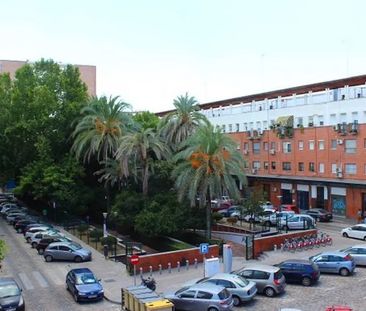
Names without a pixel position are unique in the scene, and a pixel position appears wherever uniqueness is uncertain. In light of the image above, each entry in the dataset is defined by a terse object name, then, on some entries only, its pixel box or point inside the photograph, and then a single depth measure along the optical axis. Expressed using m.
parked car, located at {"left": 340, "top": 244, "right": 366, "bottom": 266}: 33.38
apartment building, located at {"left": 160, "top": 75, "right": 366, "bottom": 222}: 57.73
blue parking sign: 28.86
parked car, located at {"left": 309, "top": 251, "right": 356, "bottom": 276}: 30.94
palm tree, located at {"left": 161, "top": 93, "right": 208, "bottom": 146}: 47.97
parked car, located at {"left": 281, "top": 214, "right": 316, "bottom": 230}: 47.62
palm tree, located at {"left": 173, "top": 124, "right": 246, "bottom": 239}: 38.66
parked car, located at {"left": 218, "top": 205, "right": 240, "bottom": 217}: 56.31
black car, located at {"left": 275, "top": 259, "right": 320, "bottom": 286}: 28.61
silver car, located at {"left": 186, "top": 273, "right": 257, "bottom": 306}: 25.06
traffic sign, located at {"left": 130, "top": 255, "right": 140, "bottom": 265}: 29.09
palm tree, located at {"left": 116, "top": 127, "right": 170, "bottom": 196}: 44.44
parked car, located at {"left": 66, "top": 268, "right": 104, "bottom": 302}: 26.56
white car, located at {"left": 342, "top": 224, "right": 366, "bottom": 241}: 43.75
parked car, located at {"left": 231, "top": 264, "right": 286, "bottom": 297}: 26.62
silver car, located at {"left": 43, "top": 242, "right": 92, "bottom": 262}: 36.78
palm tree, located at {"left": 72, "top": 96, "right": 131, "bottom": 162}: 50.47
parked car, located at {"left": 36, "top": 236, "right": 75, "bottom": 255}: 40.03
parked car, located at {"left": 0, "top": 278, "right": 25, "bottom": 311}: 24.00
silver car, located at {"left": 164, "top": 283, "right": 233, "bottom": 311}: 23.06
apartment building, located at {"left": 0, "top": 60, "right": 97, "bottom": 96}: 129.00
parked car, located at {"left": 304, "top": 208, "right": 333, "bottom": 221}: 55.78
